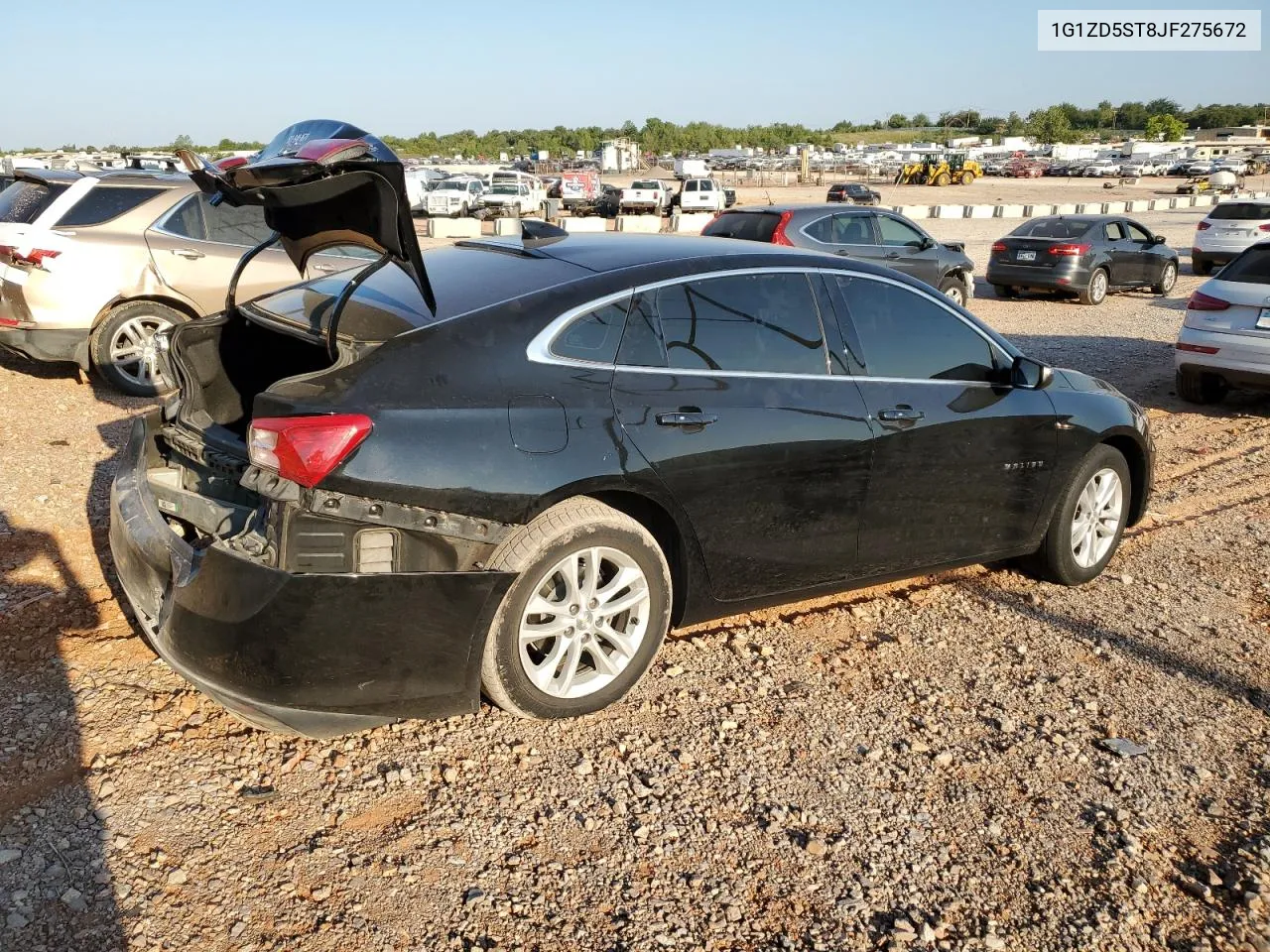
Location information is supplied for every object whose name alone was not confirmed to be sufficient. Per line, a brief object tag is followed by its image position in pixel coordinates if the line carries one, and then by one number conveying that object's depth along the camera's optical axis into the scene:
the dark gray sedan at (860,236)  12.53
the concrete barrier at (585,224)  29.69
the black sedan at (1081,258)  16.58
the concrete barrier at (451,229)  27.72
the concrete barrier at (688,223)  28.35
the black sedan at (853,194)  43.94
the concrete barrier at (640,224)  29.44
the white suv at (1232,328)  8.71
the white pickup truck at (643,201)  42.38
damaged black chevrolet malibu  3.19
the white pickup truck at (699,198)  40.16
